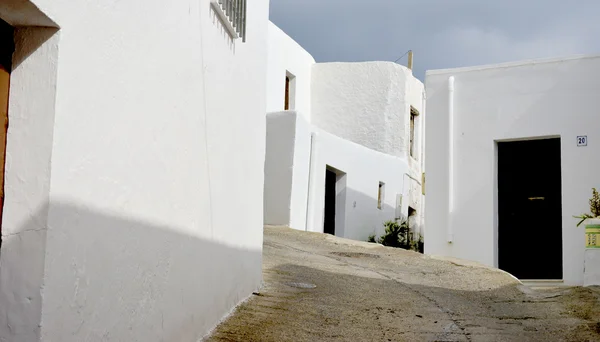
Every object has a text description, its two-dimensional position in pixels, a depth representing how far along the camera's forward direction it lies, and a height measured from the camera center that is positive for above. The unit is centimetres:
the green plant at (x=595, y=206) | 1086 +38
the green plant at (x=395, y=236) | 2145 -24
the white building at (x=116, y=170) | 327 +26
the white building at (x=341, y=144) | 1781 +214
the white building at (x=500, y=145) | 1296 +153
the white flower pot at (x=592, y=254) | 990 -27
